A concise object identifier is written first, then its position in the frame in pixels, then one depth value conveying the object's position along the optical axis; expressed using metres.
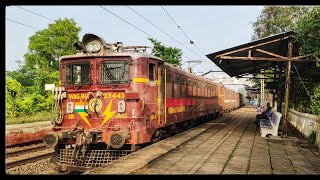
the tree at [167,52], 38.25
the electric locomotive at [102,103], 8.65
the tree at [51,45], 31.62
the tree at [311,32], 10.49
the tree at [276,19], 36.16
